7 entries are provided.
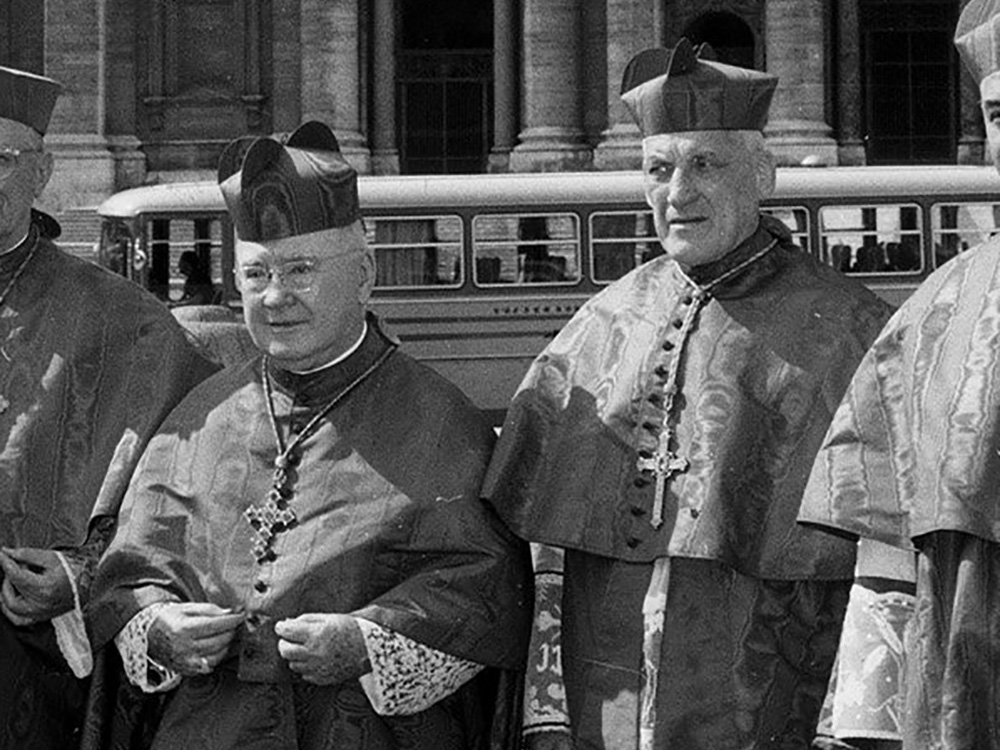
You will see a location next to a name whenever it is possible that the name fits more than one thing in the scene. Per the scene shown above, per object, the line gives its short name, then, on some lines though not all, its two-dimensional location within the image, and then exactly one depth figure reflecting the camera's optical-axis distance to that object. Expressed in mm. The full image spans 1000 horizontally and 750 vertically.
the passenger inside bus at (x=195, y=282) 19109
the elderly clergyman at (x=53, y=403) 4660
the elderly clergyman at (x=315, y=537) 4246
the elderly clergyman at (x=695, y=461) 4258
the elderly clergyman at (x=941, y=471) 3459
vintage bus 19172
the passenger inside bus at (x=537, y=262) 19328
